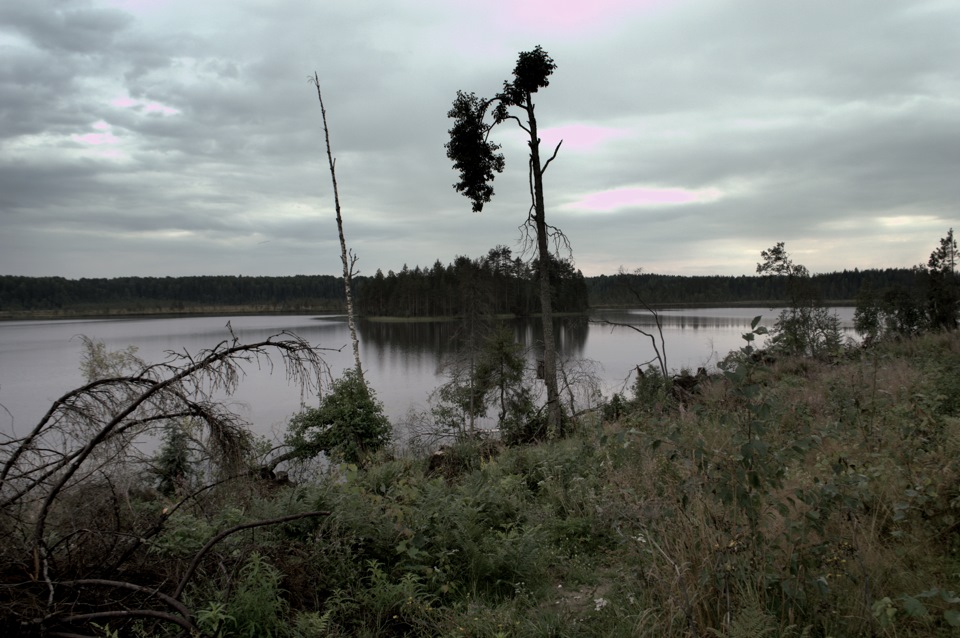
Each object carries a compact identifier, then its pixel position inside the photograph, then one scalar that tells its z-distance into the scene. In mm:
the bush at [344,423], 15109
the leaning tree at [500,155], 11188
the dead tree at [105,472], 2990
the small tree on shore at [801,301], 21000
